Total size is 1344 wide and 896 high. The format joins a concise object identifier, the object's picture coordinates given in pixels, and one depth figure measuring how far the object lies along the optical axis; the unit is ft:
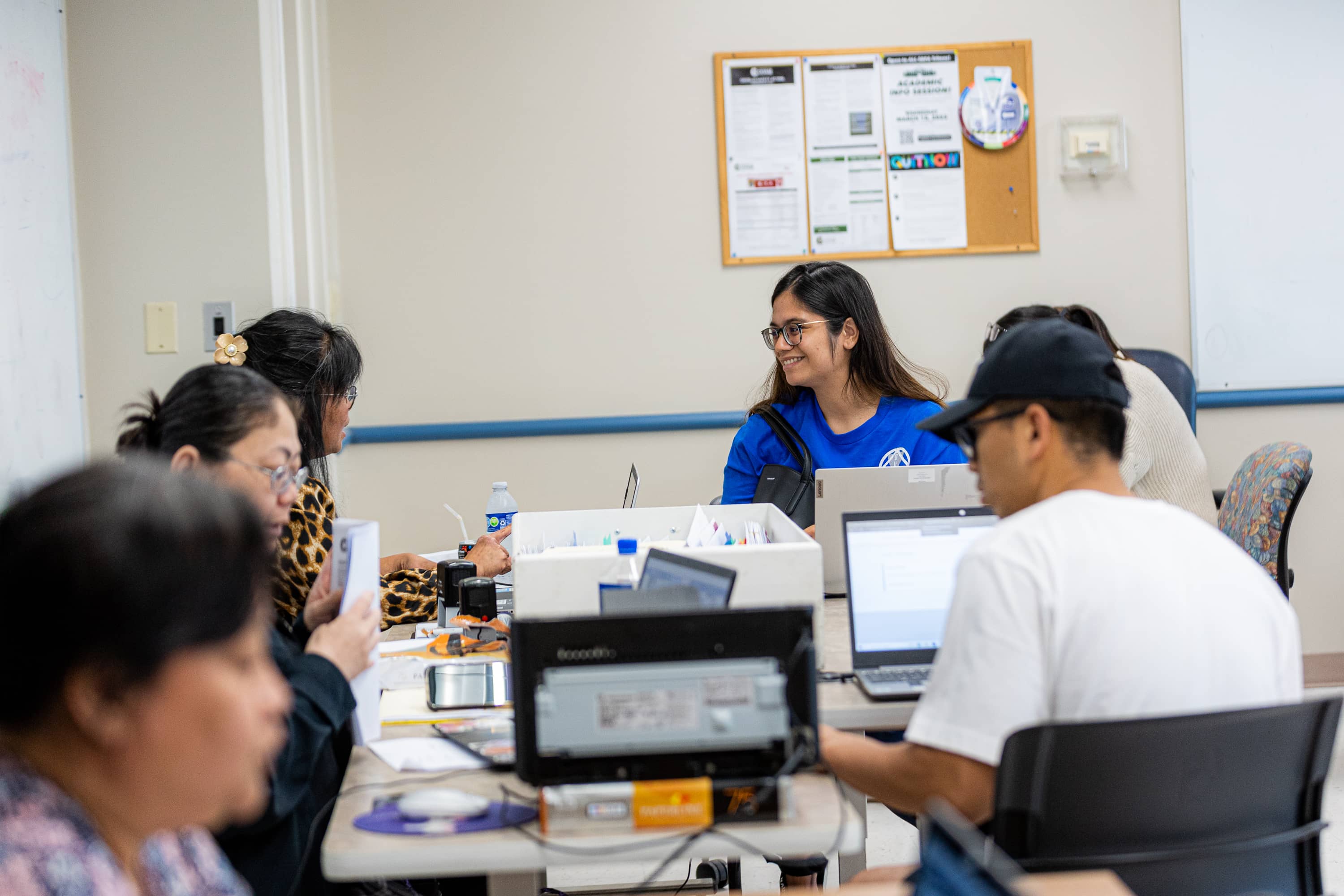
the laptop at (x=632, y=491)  8.27
